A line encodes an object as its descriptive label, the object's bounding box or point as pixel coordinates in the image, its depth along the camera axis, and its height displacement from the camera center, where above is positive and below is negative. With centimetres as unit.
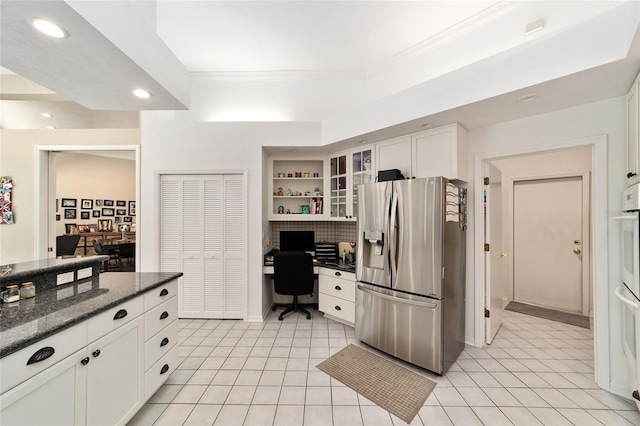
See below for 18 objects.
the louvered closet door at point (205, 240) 340 -39
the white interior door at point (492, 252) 272 -47
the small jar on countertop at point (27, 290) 143 -47
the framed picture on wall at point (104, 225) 592 -30
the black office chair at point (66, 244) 453 -61
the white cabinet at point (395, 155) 281 +72
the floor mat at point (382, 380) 186 -150
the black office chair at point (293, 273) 324 -83
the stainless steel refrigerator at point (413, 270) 220 -58
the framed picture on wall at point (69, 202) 544 +25
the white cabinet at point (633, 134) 163 +58
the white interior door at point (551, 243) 357 -48
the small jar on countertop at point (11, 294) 136 -47
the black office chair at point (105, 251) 536 -87
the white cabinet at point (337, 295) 307 -111
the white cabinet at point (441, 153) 250 +66
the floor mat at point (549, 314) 329 -152
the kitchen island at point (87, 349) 99 -72
